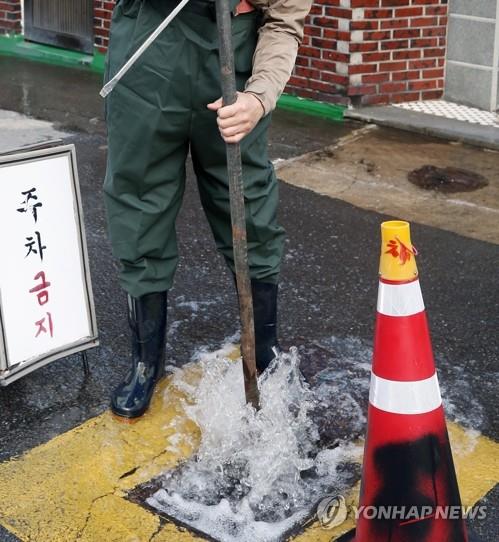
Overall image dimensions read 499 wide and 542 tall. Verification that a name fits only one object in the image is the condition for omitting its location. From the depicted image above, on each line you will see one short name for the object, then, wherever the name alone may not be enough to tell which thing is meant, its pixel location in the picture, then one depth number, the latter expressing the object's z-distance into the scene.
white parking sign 3.47
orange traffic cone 2.61
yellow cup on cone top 2.59
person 3.13
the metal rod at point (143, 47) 2.90
